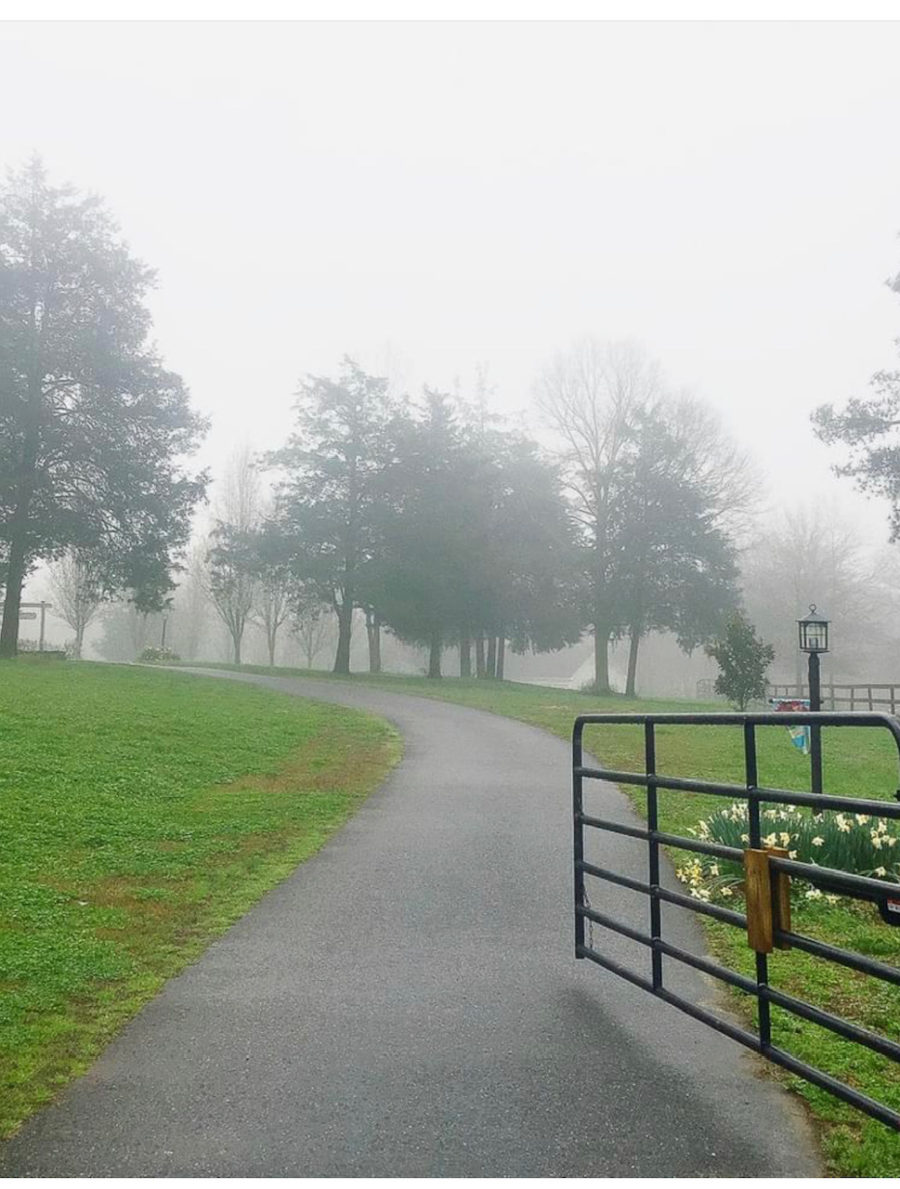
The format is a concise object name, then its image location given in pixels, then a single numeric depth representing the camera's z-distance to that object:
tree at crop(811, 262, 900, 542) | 22.33
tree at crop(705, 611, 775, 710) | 24.27
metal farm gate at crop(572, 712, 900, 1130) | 2.72
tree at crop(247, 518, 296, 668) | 35.19
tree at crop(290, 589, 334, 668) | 55.92
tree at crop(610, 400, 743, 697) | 35.22
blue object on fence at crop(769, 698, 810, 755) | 8.95
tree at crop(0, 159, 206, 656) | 25.50
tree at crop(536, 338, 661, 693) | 36.34
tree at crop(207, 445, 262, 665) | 45.50
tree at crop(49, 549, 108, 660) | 49.62
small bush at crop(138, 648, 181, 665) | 42.53
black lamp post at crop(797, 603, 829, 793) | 9.87
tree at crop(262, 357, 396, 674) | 35.06
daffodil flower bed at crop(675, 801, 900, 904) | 5.89
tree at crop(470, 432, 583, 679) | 35.41
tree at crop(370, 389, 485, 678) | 35.09
